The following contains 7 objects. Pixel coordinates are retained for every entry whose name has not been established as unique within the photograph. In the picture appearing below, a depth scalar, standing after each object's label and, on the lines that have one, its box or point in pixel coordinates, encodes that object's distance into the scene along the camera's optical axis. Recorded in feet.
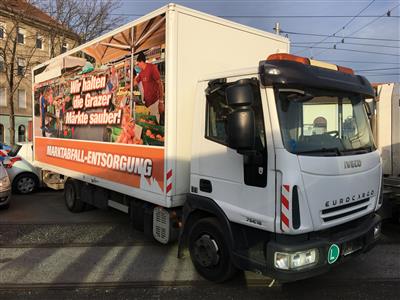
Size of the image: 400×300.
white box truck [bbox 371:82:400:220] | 24.67
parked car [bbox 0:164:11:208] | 27.89
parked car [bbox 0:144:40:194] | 35.67
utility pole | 72.76
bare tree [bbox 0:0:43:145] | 66.39
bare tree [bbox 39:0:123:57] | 69.41
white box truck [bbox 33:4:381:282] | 11.91
